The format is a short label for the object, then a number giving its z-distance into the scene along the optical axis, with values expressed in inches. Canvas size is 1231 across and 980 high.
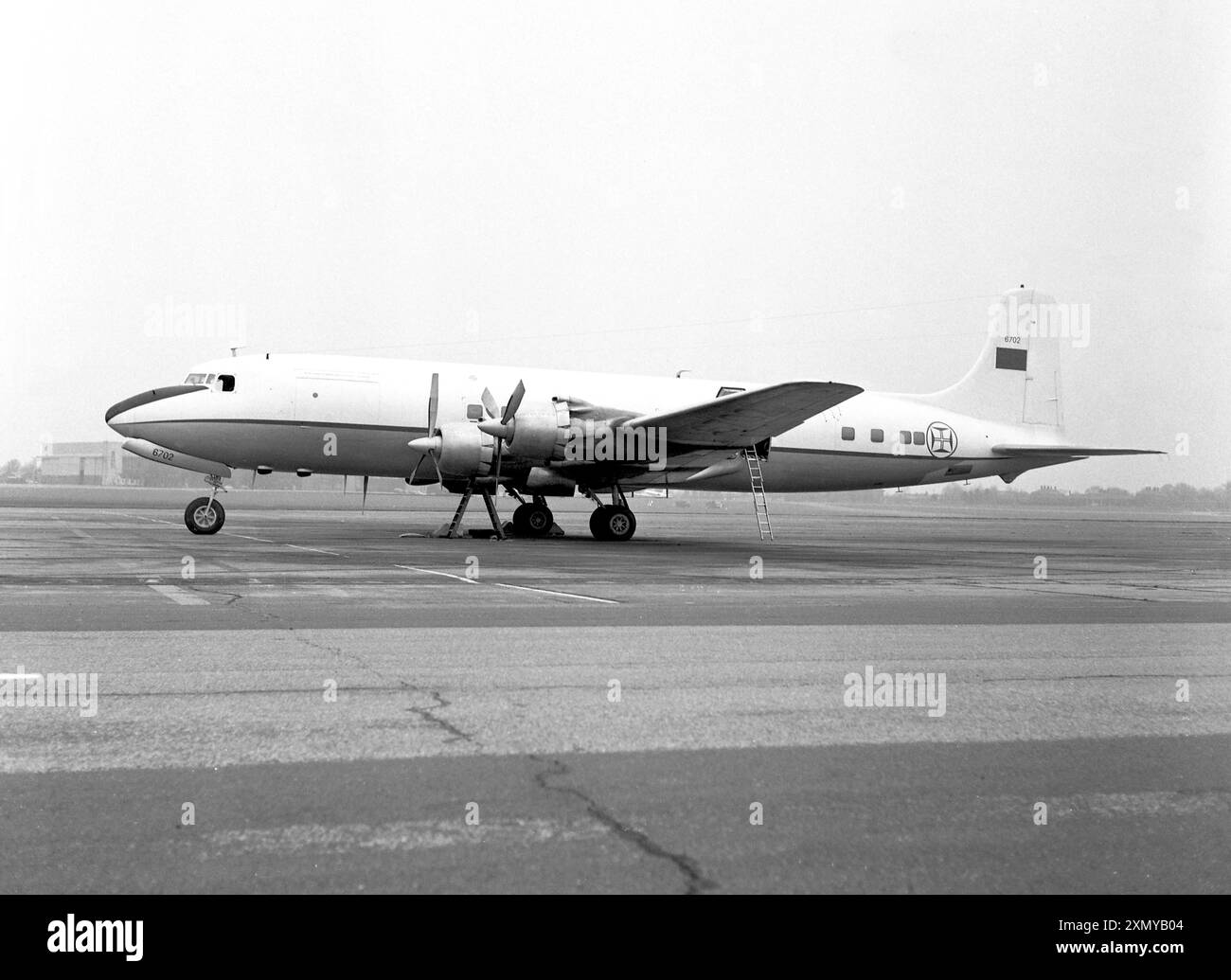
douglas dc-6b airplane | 957.8
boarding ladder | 1058.7
